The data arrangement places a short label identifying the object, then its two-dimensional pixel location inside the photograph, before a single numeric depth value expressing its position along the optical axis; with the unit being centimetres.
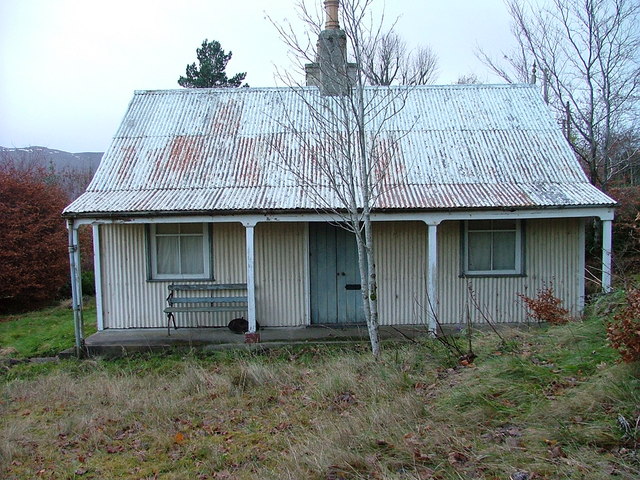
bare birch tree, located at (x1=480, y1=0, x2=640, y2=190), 1697
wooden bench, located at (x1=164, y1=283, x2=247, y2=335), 1005
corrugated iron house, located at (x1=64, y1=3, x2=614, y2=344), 1034
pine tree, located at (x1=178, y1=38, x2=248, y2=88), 2950
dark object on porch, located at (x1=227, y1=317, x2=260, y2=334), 1034
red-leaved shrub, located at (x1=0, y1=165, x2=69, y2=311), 1501
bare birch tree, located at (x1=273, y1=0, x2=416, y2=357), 687
